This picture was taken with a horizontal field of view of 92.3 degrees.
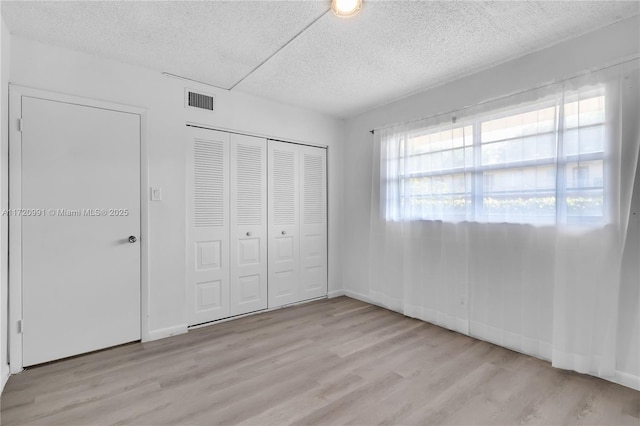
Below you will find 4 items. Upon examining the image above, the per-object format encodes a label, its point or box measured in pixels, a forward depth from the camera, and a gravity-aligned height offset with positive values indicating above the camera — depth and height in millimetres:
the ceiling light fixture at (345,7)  2029 +1367
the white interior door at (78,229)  2500 -166
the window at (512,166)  2342 +415
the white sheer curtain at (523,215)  2236 -31
